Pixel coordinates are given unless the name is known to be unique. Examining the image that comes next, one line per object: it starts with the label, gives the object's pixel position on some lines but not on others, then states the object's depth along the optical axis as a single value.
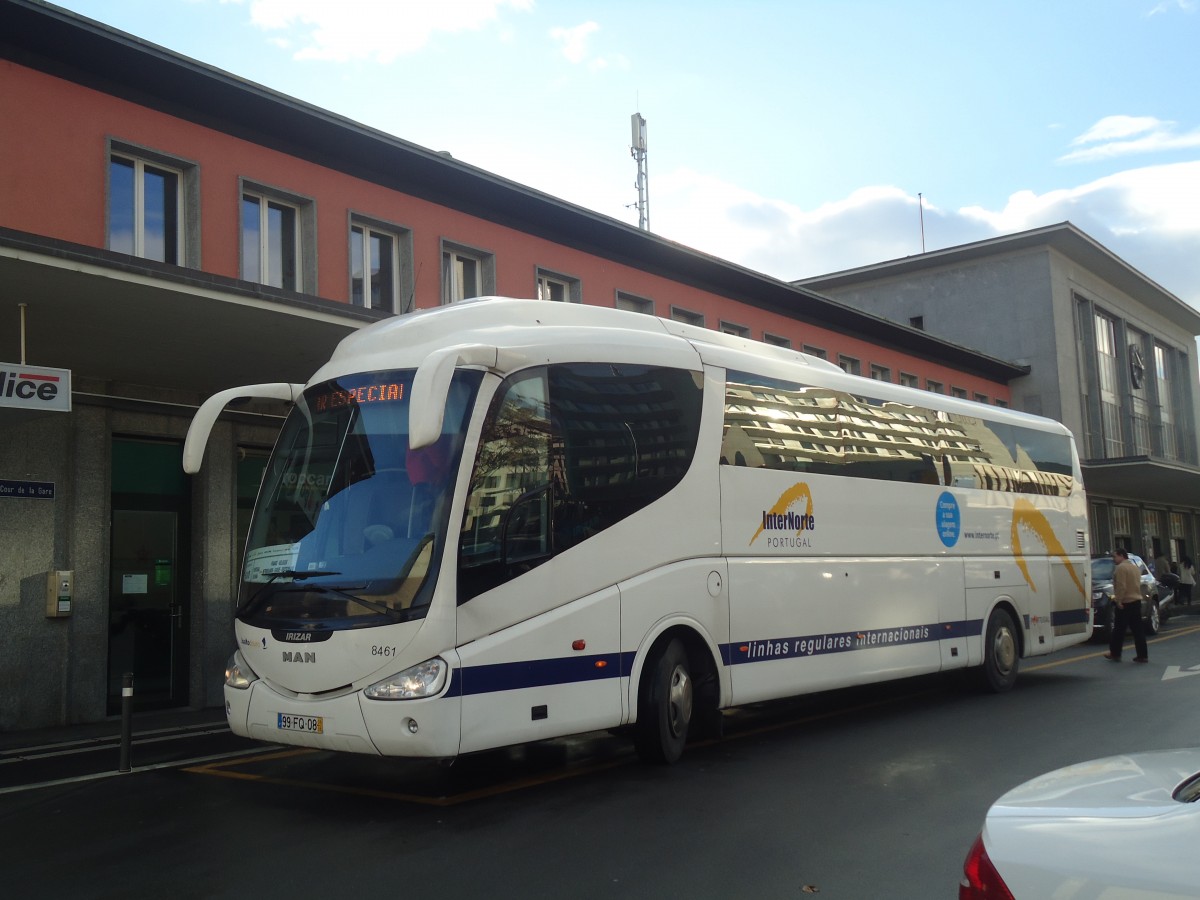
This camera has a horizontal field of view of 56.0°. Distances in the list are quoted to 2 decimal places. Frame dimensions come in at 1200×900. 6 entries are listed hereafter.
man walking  17.53
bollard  9.72
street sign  13.24
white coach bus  7.54
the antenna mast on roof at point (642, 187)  38.12
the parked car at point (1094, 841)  2.70
